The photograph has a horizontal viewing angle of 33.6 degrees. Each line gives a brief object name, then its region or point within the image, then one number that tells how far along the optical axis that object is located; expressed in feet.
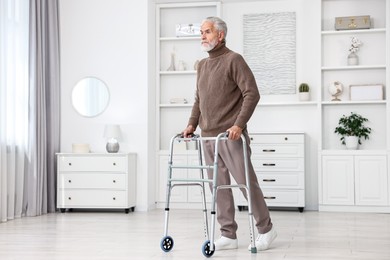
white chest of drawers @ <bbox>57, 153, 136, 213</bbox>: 23.36
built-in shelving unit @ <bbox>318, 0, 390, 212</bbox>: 23.52
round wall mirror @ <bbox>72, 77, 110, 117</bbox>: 24.94
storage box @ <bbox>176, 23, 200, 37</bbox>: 25.77
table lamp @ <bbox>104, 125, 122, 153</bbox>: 23.80
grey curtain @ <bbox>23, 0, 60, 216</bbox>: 22.35
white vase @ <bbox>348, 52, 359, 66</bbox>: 24.35
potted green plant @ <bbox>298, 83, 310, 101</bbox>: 24.61
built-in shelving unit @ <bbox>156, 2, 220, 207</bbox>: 25.86
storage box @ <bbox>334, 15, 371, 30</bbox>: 24.20
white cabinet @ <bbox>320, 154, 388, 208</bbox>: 23.43
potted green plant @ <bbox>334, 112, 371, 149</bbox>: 23.97
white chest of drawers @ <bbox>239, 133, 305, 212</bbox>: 23.73
